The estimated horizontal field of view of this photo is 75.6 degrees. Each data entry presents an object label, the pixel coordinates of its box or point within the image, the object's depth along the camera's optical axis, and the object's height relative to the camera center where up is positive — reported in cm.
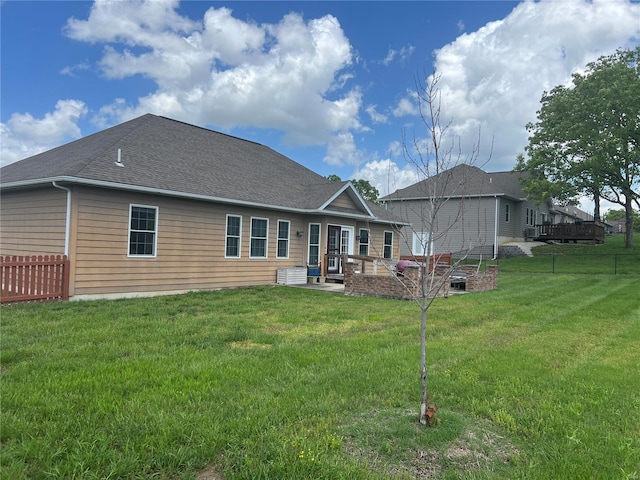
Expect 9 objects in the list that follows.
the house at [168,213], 991 +102
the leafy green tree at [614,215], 6814 +752
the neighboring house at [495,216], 2681 +270
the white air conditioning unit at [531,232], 3147 +188
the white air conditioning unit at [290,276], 1446 -92
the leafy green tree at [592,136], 2208 +700
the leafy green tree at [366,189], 5200 +811
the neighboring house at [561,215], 3966 +450
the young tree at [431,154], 330 +98
